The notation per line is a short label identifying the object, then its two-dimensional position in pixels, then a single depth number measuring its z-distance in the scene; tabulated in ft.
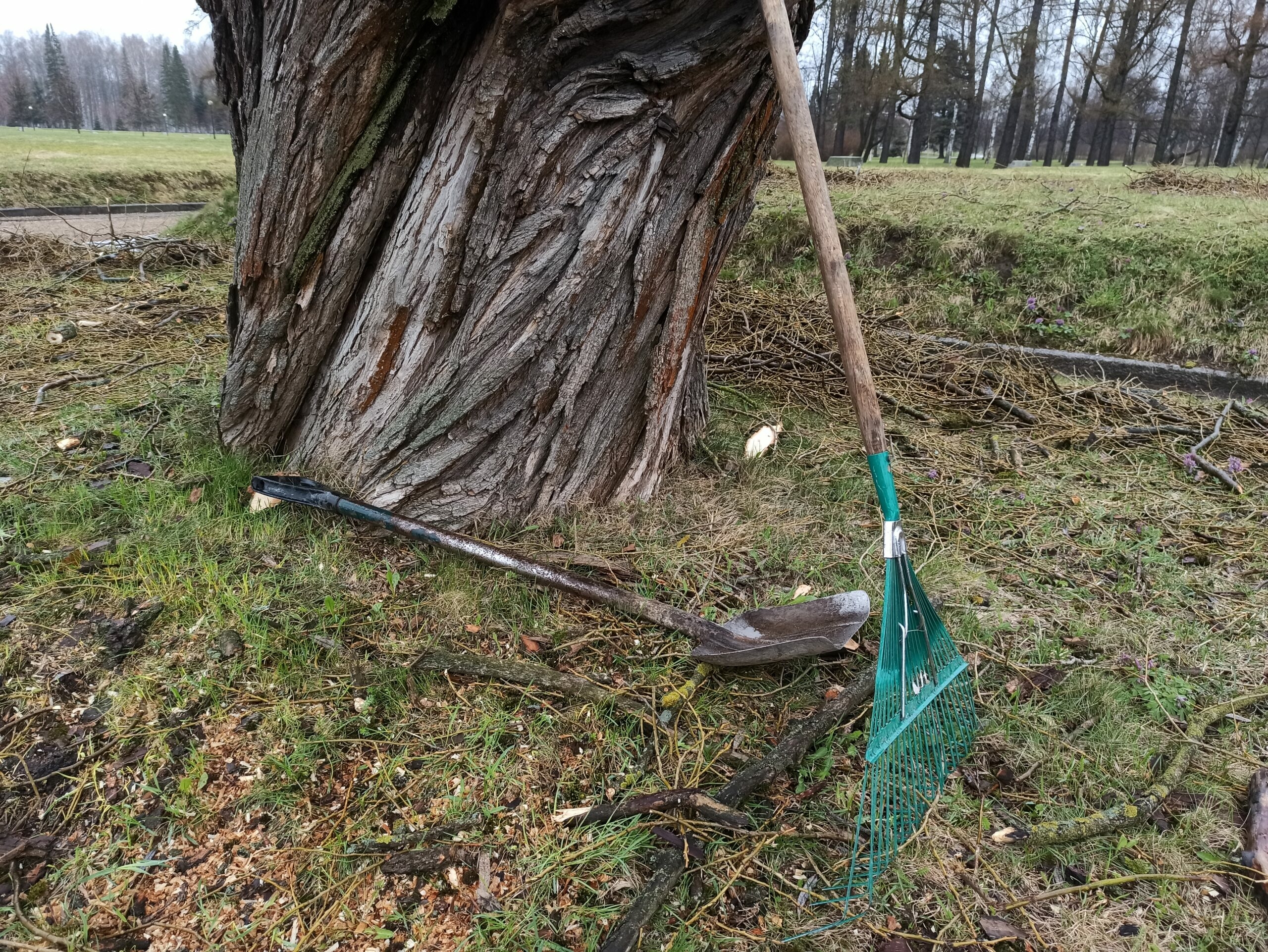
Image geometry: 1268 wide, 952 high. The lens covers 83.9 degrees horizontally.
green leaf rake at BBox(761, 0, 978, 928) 5.47
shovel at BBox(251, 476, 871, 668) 6.56
